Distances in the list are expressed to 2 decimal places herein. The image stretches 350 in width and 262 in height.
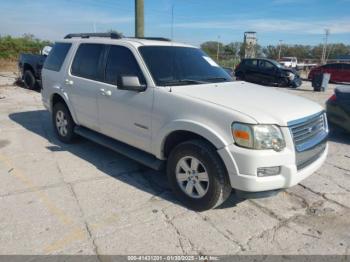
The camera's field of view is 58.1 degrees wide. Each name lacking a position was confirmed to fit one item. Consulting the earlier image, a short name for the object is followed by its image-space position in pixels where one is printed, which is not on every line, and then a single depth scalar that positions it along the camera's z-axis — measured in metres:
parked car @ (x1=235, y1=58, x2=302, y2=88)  17.70
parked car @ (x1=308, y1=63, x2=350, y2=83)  21.01
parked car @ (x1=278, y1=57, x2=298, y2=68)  32.08
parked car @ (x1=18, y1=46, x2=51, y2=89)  12.12
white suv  3.05
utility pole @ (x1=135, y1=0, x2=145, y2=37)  9.68
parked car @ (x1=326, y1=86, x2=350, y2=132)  6.23
